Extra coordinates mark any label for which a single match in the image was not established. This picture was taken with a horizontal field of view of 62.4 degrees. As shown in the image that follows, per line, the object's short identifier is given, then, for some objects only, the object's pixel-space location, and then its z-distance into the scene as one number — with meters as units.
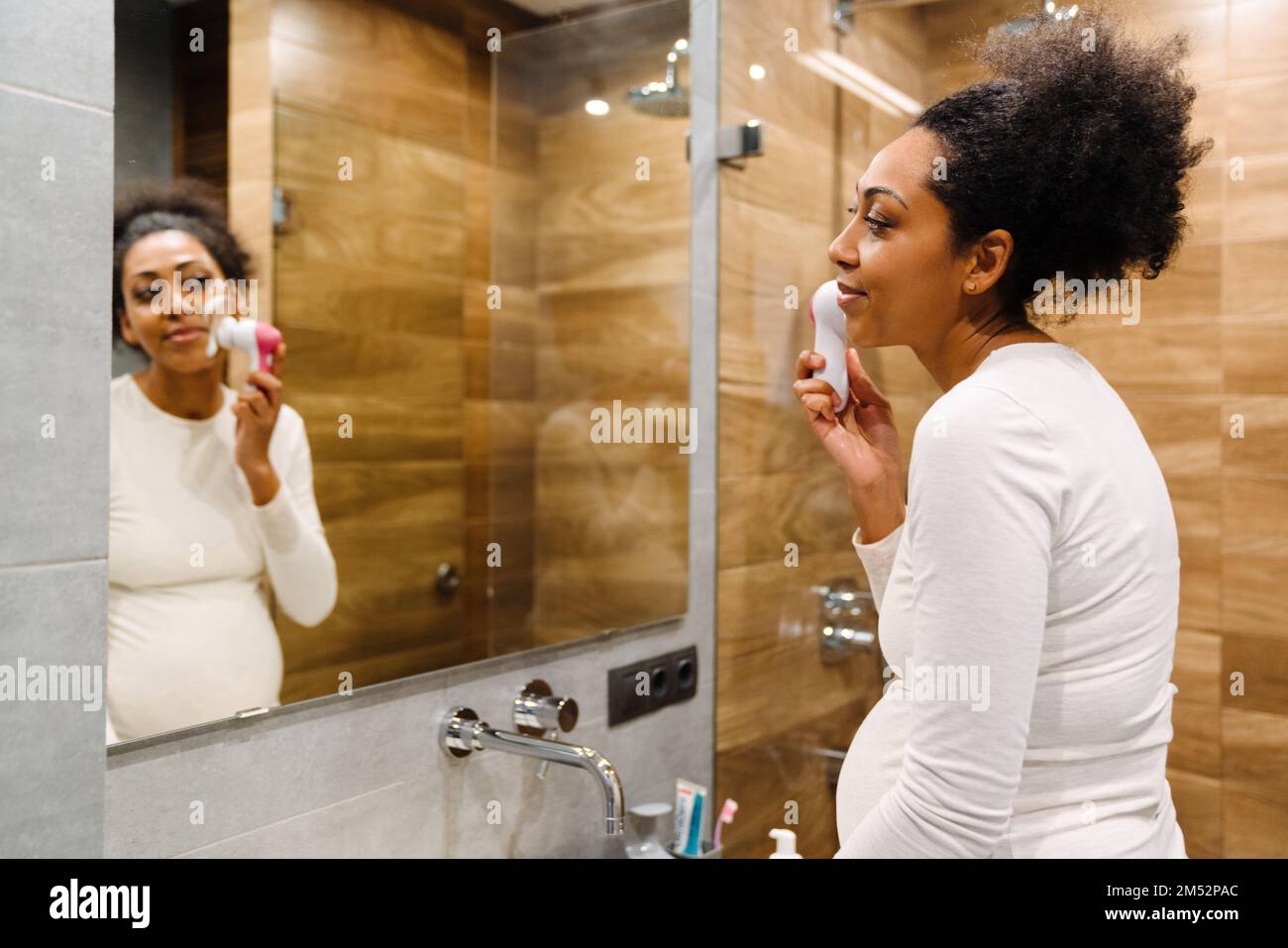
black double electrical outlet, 1.46
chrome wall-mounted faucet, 1.15
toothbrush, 1.56
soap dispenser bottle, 1.39
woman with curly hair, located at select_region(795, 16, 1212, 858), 0.71
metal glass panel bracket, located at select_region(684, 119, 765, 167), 1.57
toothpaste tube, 1.47
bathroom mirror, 0.95
